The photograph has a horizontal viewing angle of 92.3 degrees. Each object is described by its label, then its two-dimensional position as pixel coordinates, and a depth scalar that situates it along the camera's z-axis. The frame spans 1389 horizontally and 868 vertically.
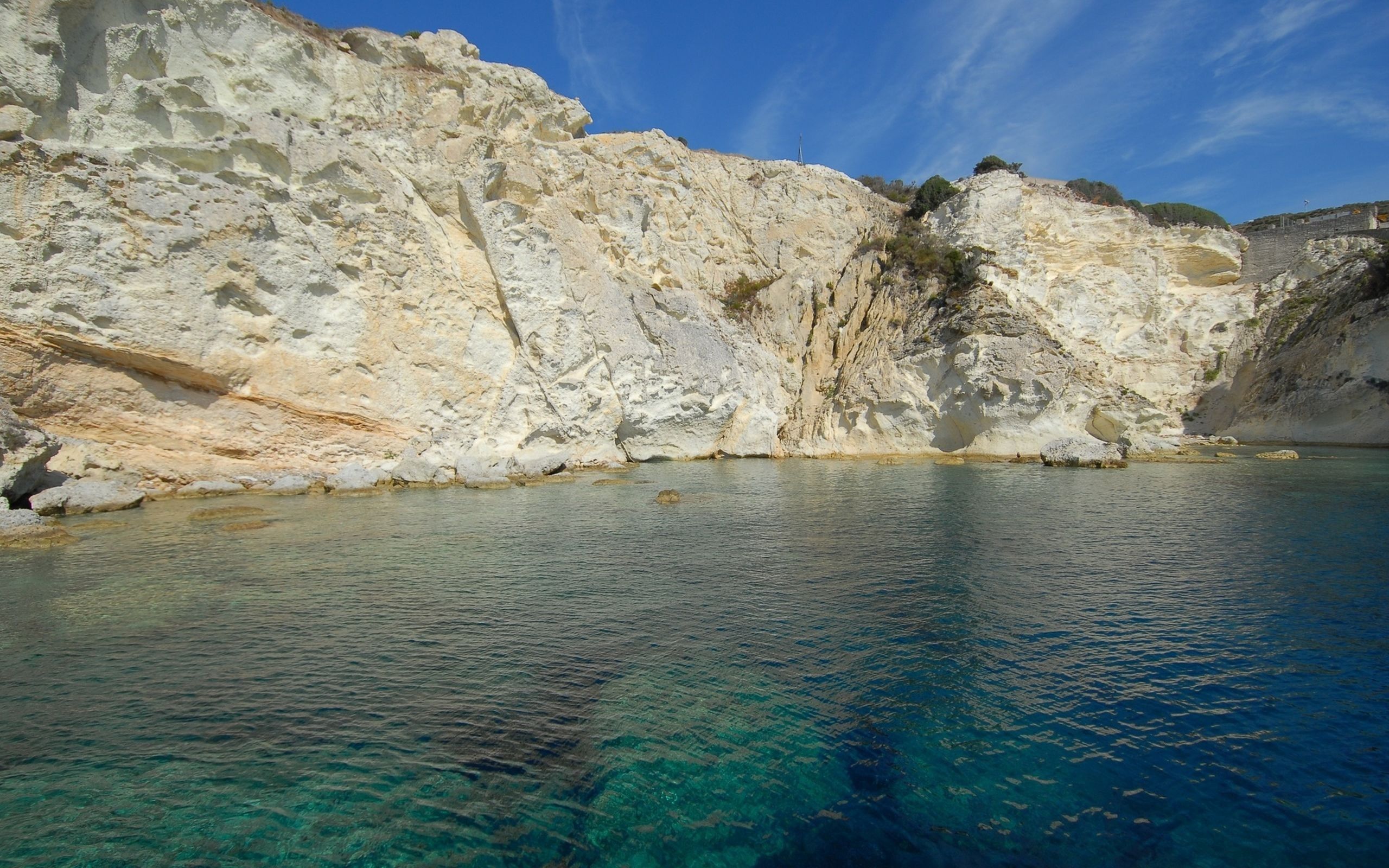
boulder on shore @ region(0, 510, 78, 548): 12.34
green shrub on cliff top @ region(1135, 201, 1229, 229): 59.00
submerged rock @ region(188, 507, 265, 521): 15.79
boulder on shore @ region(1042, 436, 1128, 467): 26.58
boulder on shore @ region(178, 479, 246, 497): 19.44
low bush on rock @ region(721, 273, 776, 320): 37.84
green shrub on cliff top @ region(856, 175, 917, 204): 45.19
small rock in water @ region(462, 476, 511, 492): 22.44
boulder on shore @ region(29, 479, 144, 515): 15.55
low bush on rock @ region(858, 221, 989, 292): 35.97
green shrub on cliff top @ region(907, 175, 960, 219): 41.88
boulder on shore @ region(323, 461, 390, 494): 21.33
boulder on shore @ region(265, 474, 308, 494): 20.47
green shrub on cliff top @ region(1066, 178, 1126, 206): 59.44
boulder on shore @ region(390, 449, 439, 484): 22.91
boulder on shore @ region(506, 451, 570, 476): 25.12
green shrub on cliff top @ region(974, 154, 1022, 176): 45.00
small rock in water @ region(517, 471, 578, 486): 23.55
